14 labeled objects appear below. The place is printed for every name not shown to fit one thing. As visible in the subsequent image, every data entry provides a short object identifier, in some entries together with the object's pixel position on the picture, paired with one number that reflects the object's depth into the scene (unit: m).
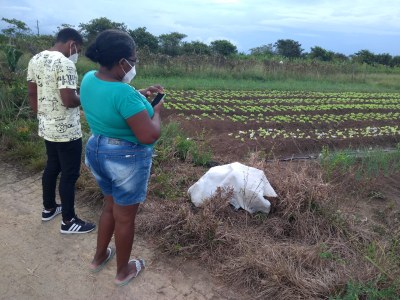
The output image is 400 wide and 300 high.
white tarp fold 3.58
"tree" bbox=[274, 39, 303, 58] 29.91
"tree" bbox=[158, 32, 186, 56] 22.34
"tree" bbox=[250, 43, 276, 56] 27.54
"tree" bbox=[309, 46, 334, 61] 27.89
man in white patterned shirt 3.13
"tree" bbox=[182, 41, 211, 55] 22.94
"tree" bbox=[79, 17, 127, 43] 20.62
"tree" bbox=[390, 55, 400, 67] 29.17
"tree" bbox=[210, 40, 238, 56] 24.96
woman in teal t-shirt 2.30
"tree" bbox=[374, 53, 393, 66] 29.17
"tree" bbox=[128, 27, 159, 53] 21.90
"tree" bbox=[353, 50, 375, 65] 28.24
